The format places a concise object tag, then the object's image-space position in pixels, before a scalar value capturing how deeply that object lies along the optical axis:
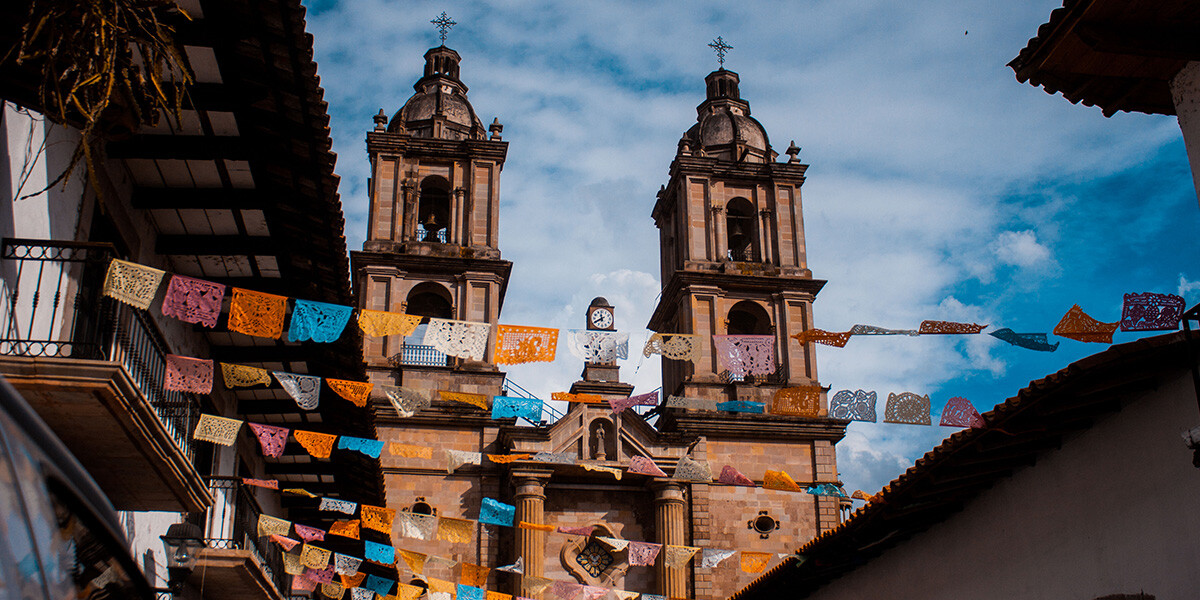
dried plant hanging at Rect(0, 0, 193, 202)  6.27
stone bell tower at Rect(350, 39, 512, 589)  26.69
